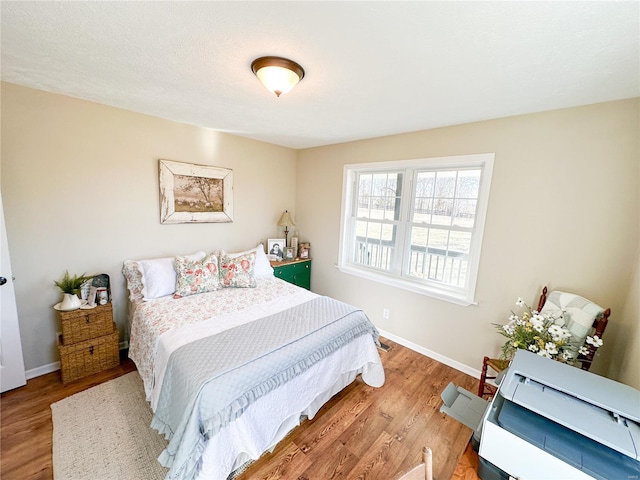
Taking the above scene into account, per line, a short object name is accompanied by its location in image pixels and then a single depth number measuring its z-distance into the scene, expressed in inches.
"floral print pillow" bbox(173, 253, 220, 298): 95.3
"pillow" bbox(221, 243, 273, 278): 118.5
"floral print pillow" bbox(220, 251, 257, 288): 105.0
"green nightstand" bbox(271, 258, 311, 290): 133.6
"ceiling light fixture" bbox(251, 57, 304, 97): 55.0
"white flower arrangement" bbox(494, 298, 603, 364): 61.6
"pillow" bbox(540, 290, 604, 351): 65.7
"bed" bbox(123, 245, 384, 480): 51.9
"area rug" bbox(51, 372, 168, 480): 58.0
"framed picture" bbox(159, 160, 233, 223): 105.1
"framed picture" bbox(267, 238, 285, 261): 141.3
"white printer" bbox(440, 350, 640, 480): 28.5
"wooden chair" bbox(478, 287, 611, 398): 64.5
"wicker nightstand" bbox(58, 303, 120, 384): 82.3
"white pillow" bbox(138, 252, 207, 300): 91.7
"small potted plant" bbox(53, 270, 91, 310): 82.4
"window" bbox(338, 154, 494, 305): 95.3
